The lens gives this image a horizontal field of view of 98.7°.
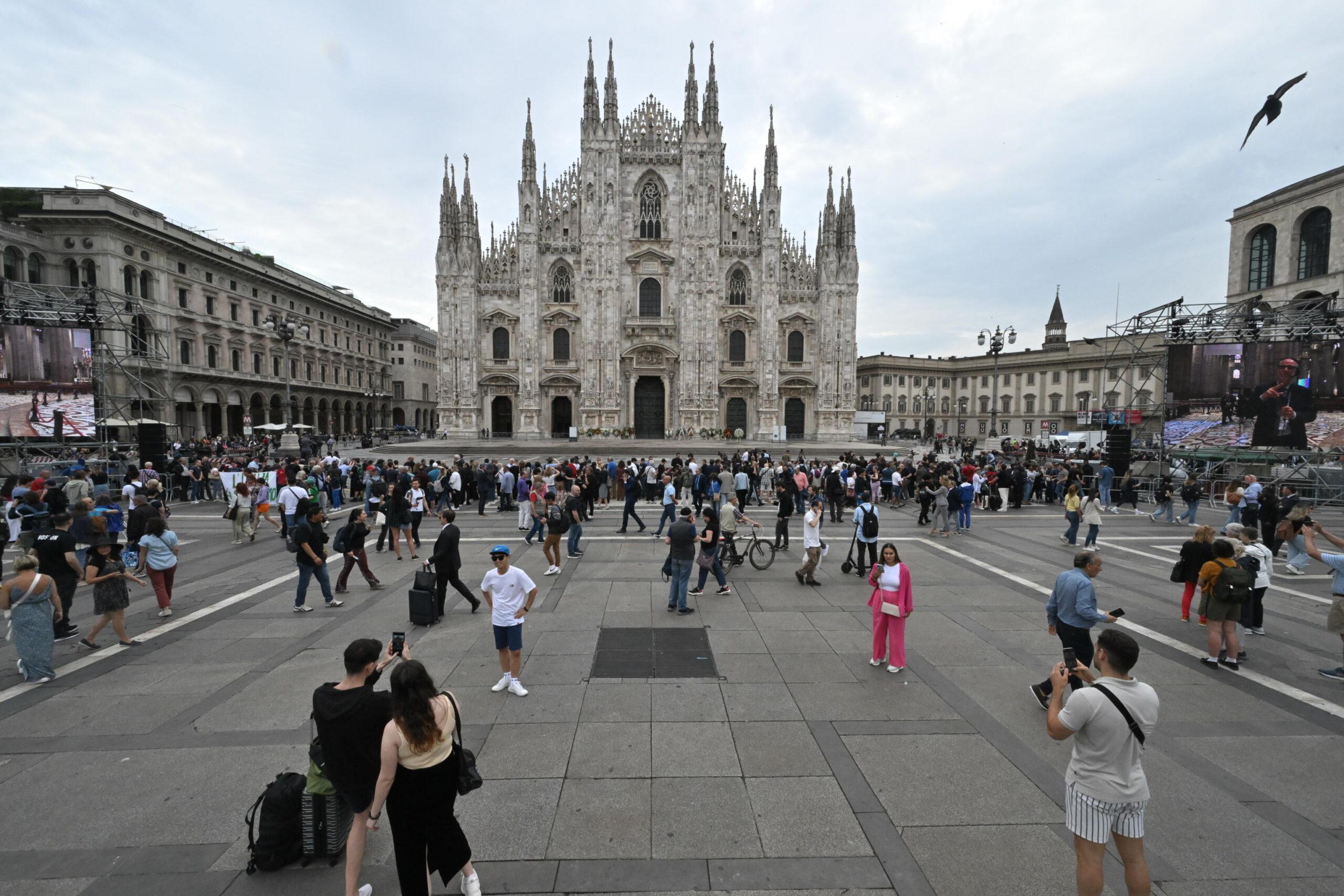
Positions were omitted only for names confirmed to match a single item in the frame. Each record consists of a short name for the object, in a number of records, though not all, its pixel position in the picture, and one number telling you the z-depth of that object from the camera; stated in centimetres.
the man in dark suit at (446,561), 789
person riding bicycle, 1026
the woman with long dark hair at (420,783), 274
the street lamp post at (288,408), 2502
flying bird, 1113
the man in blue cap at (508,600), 571
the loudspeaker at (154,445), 1906
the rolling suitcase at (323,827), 361
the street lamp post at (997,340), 2509
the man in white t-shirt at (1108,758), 278
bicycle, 1077
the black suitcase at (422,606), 774
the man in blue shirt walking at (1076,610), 533
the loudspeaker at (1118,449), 2102
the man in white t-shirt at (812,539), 952
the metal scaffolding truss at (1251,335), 1942
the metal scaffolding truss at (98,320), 2056
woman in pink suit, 618
